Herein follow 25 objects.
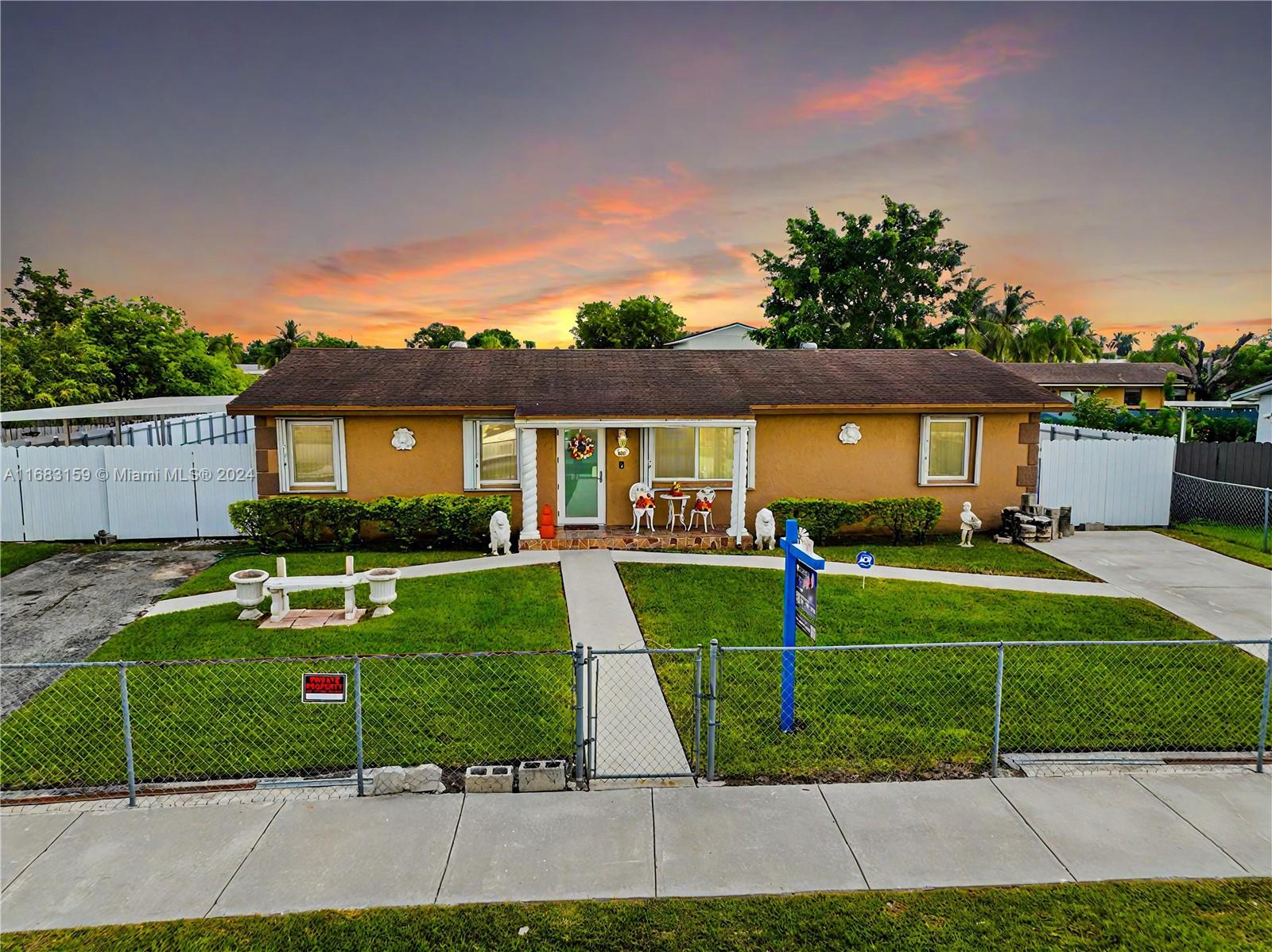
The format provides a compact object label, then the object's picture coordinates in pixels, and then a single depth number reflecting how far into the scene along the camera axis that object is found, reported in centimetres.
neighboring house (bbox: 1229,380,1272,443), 2314
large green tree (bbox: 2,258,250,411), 2550
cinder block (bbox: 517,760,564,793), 573
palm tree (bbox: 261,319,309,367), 6219
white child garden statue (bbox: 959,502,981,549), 1435
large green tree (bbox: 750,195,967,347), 3070
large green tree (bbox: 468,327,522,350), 6604
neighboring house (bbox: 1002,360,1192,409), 4253
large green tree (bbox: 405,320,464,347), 8417
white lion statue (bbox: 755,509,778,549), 1401
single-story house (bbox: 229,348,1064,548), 1420
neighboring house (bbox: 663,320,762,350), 4062
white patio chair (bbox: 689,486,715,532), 1448
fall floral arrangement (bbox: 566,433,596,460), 1460
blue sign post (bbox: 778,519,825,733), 649
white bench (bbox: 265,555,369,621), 959
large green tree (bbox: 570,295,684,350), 6294
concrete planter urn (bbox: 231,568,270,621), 966
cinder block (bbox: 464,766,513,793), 571
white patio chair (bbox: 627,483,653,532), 1432
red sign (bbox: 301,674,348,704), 565
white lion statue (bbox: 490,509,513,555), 1325
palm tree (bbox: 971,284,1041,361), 4926
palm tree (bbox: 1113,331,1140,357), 12262
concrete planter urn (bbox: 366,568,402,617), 997
